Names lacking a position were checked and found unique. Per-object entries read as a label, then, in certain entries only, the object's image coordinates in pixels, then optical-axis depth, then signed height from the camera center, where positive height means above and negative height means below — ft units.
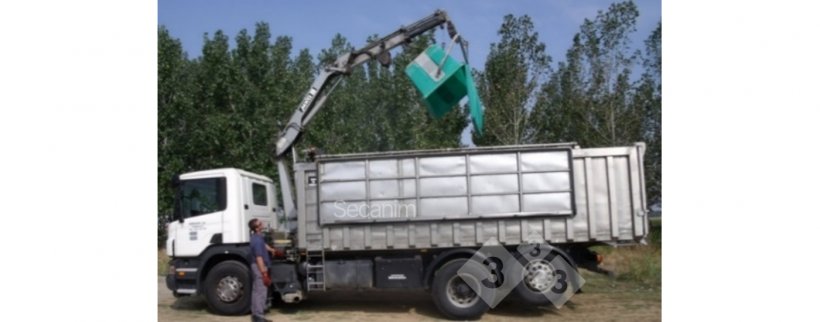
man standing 25.84 -2.32
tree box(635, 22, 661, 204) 29.94 +5.07
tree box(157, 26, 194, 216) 41.91 +7.25
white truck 26.48 -0.49
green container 27.25 +5.35
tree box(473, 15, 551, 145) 48.32 +8.86
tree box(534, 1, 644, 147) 37.73 +6.82
